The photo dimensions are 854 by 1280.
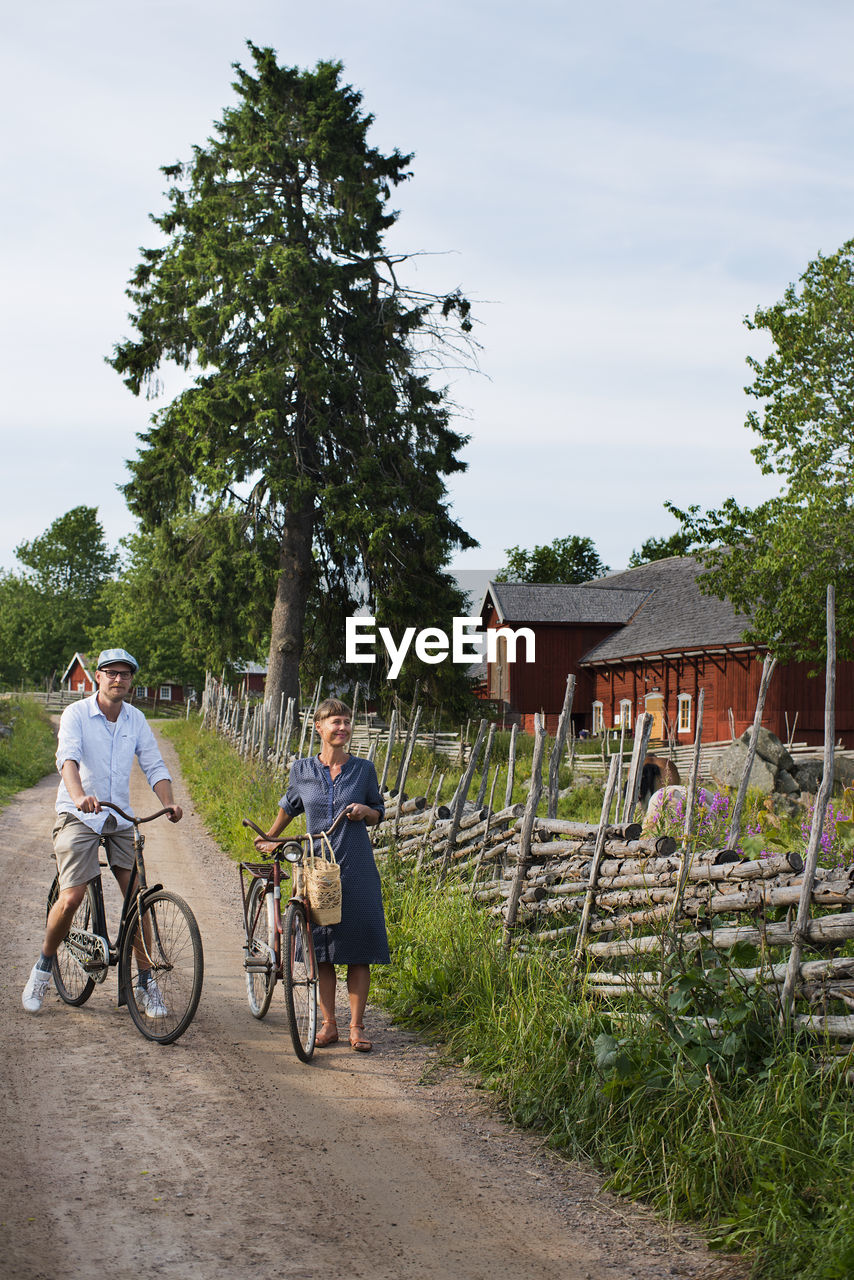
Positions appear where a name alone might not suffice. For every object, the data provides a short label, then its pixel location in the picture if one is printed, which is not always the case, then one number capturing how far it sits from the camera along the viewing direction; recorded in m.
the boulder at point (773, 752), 19.84
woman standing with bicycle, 5.73
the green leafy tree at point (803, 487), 23.72
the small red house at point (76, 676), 71.88
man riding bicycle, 5.88
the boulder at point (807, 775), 20.28
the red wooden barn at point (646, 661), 30.72
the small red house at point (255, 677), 69.69
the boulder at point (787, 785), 19.14
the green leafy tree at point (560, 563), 68.75
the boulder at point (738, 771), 18.78
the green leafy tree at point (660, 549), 64.09
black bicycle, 5.63
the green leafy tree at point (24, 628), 74.50
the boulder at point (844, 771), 20.67
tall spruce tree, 22.05
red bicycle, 5.51
